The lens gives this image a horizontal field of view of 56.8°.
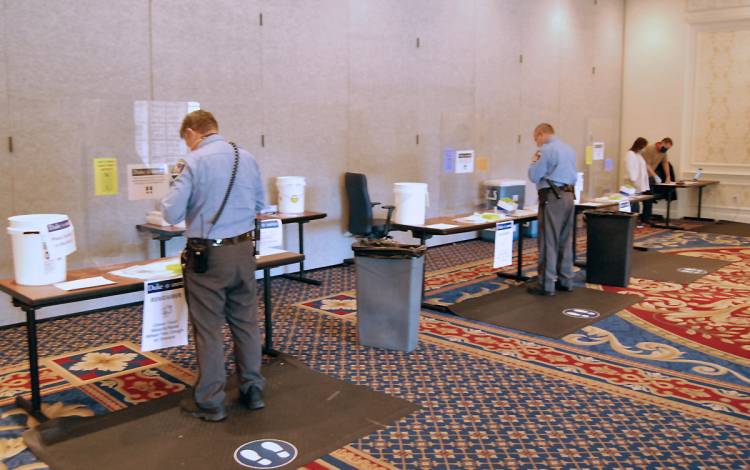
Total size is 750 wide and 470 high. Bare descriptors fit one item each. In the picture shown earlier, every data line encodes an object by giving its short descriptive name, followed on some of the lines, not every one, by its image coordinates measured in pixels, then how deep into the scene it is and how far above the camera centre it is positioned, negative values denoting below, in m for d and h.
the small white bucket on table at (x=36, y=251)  3.36 -0.43
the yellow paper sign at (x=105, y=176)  5.25 -0.10
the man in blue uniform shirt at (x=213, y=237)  3.23 -0.35
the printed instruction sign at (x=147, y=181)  5.46 -0.14
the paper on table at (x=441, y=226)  5.38 -0.47
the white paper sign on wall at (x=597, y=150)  11.10 +0.28
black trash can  6.23 -0.71
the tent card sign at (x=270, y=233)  4.66 -0.47
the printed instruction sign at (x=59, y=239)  3.38 -0.38
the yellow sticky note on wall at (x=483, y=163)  8.95 +0.04
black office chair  6.78 -0.43
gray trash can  4.39 -0.81
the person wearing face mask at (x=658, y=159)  10.60 +0.14
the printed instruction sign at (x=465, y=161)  8.59 +0.06
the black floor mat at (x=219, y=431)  2.96 -1.24
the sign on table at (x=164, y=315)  3.37 -0.75
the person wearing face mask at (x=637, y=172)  9.45 -0.06
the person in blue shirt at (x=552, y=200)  5.74 -0.27
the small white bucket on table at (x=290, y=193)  6.22 -0.26
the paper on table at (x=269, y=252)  4.17 -0.53
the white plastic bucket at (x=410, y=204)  5.50 -0.30
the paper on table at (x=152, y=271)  3.58 -0.57
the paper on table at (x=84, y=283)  3.34 -0.59
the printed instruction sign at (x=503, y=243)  5.63 -0.63
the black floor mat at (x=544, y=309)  5.05 -1.12
